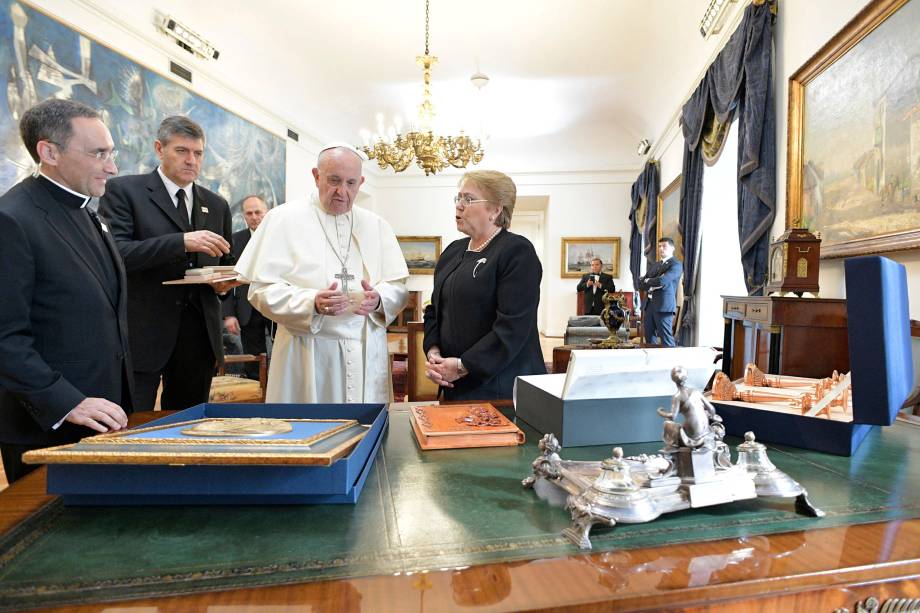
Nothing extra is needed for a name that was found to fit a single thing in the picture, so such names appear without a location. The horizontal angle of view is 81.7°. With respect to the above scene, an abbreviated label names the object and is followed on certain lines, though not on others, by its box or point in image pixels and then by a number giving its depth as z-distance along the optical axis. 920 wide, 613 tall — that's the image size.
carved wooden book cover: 1.27
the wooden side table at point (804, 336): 2.97
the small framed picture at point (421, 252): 14.52
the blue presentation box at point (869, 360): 1.14
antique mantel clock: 3.35
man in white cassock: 2.40
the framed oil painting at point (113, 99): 4.57
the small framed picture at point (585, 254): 13.95
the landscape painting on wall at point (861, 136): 2.83
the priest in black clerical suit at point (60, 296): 1.42
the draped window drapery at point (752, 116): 4.57
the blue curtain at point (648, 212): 10.55
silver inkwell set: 0.83
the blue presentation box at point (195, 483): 0.87
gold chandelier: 8.03
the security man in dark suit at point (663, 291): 8.12
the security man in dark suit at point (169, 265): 2.47
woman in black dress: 2.14
